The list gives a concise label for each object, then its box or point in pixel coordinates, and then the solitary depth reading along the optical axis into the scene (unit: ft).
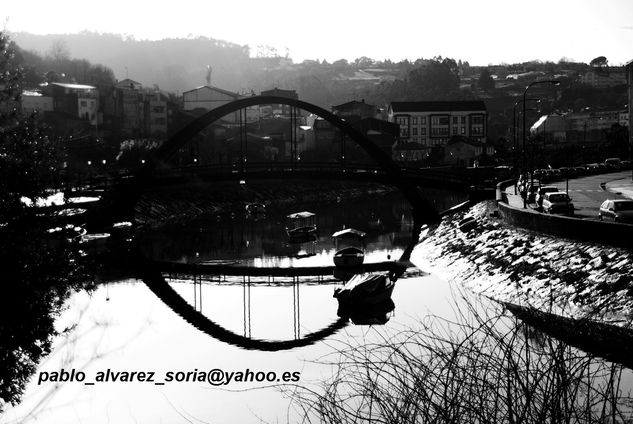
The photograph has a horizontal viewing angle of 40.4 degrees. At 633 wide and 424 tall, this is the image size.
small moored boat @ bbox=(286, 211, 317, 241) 215.92
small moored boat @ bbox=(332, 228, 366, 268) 168.35
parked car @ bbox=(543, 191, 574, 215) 164.48
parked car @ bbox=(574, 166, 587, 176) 301.88
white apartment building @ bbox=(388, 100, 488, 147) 490.49
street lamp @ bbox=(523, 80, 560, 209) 163.52
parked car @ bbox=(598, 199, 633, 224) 141.59
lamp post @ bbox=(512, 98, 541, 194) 272.84
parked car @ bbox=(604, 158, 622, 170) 313.73
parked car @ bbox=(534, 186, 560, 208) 185.16
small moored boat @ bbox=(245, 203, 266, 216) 279.90
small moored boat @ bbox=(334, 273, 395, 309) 128.88
